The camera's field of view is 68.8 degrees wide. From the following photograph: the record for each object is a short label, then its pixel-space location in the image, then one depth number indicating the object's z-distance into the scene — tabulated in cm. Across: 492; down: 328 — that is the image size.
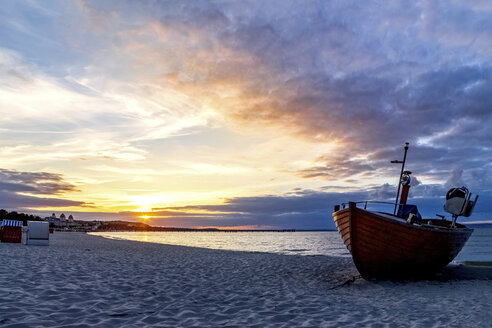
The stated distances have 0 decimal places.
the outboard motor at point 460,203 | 1652
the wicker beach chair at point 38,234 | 2414
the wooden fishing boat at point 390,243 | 1352
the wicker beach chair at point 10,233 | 2517
